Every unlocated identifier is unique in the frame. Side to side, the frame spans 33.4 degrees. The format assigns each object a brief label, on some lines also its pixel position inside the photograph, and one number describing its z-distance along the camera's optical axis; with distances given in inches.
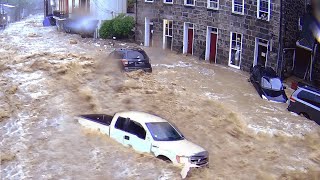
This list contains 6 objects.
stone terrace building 1112.8
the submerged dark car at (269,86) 914.1
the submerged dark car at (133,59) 1036.5
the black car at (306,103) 805.2
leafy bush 1601.9
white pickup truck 557.3
